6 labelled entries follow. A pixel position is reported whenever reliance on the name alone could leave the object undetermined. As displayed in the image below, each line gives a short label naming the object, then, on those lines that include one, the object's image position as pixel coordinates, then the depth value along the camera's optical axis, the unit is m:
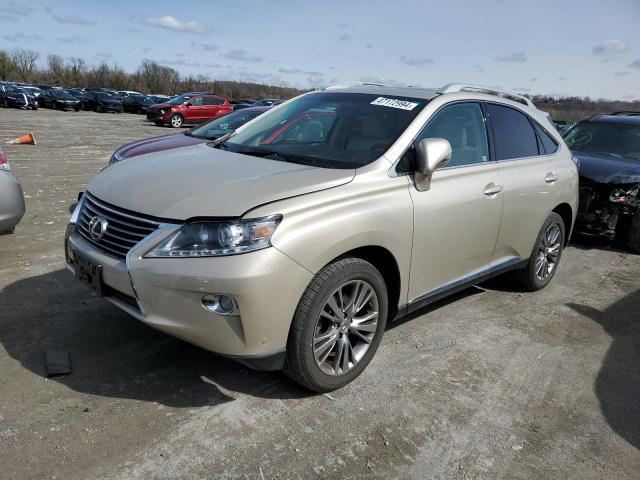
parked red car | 26.72
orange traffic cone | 13.66
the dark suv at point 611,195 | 6.69
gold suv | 2.63
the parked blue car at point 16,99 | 35.22
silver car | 4.71
